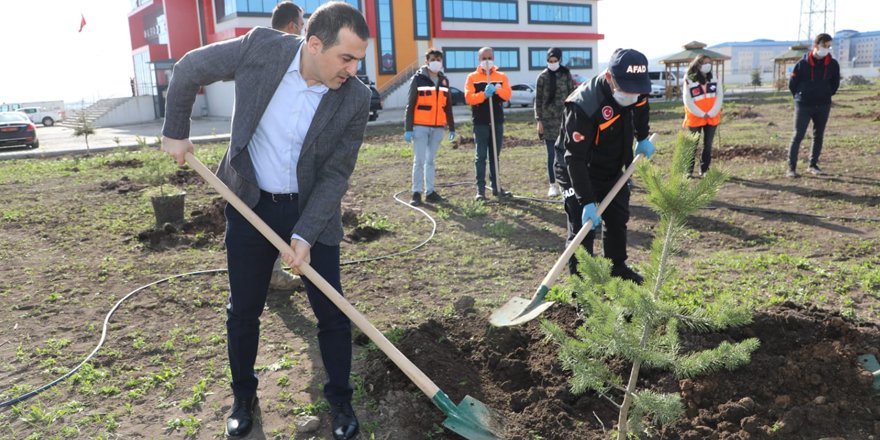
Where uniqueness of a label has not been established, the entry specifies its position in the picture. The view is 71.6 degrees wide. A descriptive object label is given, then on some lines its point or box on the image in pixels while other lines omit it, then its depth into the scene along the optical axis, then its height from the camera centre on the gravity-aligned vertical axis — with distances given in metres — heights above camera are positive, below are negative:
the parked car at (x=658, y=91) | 33.88 +0.46
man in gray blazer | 2.59 -0.14
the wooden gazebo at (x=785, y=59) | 33.69 +2.06
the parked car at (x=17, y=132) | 17.61 -0.07
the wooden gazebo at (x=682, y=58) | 28.81 +2.02
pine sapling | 2.22 -0.81
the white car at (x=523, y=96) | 30.89 +0.49
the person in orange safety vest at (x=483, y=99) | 8.12 +0.11
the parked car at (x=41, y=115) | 38.12 +0.80
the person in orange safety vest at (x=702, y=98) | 8.41 -0.02
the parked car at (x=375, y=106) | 25.05 +0.27
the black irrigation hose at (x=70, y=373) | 3.30 -1.42
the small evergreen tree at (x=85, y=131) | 14.96 -0.12
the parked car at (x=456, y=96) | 29.78 +0.61
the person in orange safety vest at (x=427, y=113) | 7.70 -0.04
